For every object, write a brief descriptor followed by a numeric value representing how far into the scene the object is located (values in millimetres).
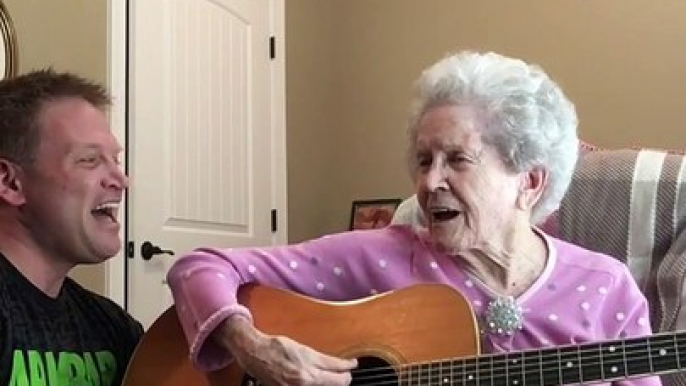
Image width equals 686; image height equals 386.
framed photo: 4172
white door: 3273
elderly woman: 1489
